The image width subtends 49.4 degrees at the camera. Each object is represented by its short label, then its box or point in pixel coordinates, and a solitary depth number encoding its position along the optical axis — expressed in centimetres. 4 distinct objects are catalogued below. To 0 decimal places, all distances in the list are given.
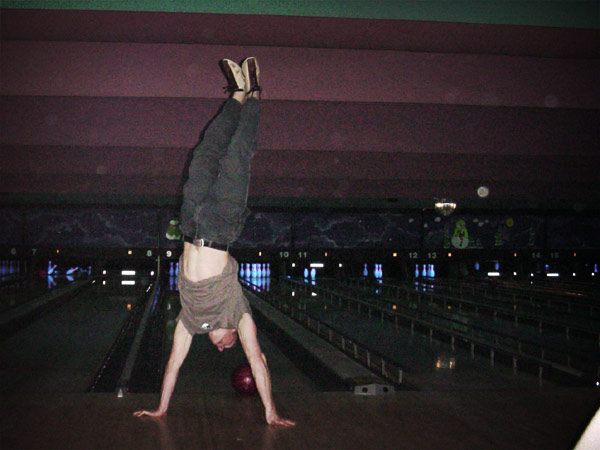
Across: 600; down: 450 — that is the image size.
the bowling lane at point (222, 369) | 603
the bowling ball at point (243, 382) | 455
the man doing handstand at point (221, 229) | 333
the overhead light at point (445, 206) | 1410
